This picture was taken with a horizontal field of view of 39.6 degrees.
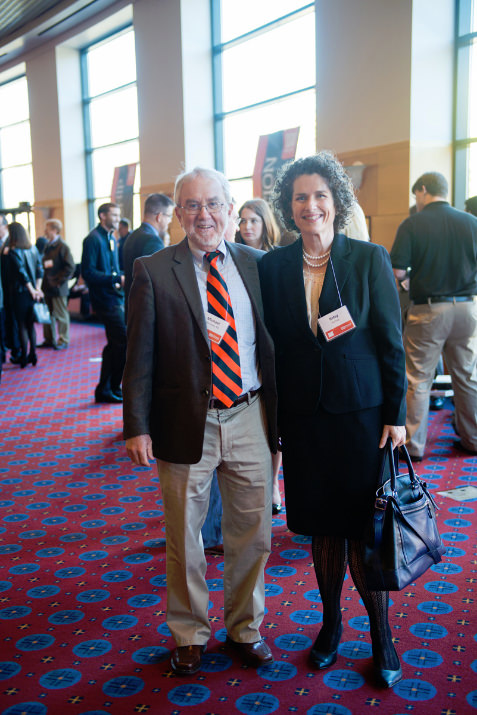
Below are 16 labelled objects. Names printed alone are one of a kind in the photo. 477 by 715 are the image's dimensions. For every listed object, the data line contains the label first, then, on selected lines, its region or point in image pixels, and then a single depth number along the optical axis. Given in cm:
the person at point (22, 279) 798
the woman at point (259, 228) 346
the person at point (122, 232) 889
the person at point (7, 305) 805
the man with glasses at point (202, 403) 196
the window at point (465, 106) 685
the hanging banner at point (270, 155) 877
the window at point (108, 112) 1236
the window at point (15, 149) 1559
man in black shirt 421
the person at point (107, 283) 583
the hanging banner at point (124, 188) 1219
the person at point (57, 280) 940
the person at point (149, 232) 458
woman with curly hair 196
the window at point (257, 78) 883
